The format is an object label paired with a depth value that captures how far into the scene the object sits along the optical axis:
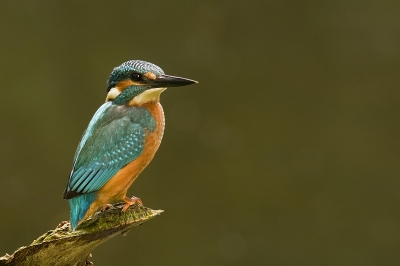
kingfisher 4.53
